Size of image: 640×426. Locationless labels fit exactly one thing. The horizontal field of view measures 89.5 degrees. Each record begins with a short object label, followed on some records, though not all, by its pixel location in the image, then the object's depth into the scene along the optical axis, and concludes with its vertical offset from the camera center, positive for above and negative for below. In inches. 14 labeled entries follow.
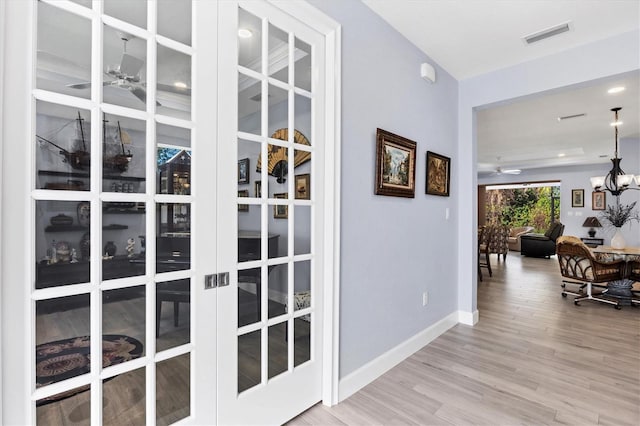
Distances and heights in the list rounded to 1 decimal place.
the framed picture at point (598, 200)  344.8 +16.1
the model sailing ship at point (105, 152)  45.6 +9.1
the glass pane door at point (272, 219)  63.5 -1.1
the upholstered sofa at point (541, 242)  346.6 -30.5
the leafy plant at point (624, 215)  240.6 +0.1
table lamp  336.8 -9.3
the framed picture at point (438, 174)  120.5 +15.8
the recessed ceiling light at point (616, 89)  149.6 +59.4
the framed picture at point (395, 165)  94.3 +15.5
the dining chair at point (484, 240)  246.3 -19.5
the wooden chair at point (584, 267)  172.1 -28.3
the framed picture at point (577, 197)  364.8 +19.9
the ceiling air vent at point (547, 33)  100.1 +58.5
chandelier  214.9 +25.5
